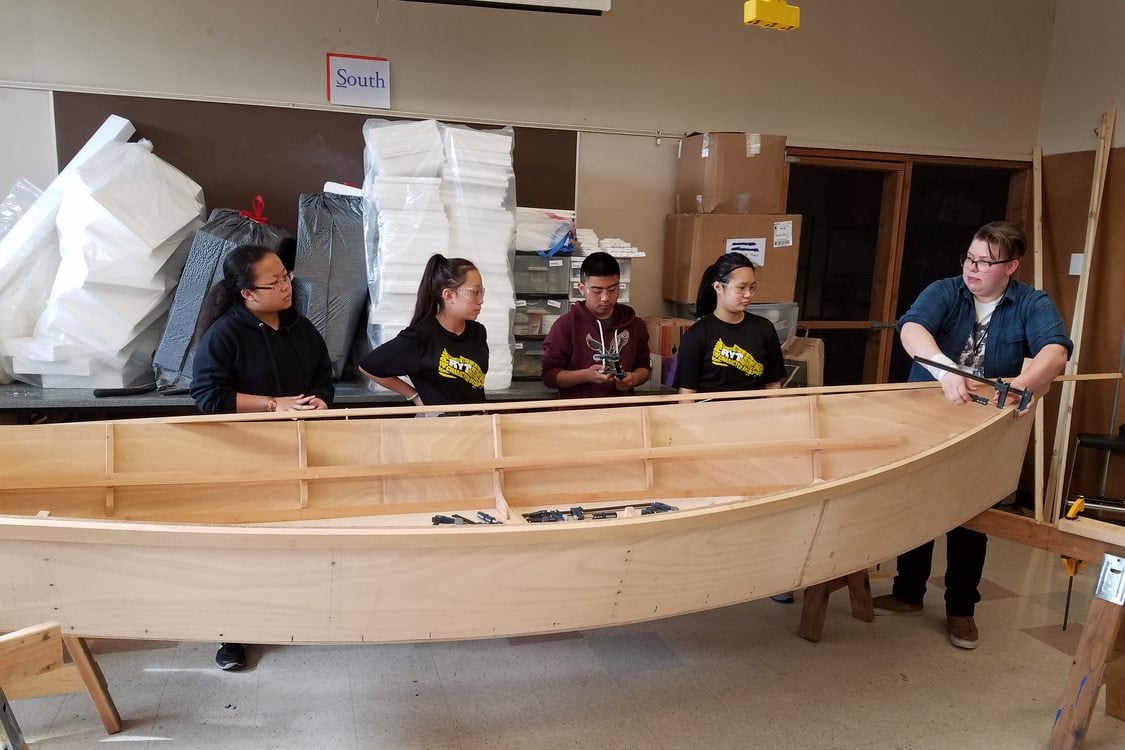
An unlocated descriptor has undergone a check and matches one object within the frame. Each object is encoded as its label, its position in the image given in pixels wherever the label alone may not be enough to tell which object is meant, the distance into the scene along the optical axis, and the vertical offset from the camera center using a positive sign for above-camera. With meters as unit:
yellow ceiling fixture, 2.21 +0.80
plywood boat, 1.63 -0.69
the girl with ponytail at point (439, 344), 2.55 -0.30
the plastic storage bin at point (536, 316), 3.68 -0.26
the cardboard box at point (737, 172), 3.92 +0.55
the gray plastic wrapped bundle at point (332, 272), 3.36 -0.07
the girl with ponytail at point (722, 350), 2.86 -0.30
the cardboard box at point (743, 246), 3.97 +0.15
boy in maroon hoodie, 2.95 -0.32
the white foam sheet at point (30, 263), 3.16 -0.07
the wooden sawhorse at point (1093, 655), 2.06 -1.07
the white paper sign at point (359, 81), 3.69 +0.90
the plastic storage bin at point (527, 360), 3.73 -0.49
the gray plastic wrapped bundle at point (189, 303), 3.16 -0.22
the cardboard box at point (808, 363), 4.03 -0.48
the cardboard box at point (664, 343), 3.85 -0.39
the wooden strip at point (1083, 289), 4.36 -0.01
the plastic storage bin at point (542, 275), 3.66 -0.05
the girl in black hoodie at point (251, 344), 2.35 -0.30
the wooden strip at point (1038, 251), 4.18 +0.22
